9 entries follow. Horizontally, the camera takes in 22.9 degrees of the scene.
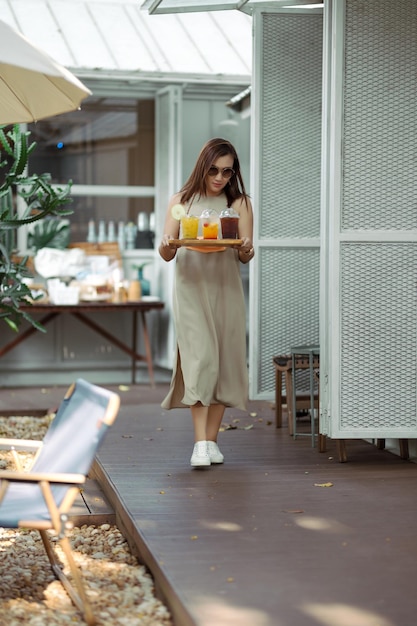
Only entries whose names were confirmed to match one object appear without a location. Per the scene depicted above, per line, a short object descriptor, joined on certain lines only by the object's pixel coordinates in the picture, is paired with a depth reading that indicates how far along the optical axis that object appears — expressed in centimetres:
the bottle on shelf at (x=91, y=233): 1050
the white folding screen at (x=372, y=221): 590
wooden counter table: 978
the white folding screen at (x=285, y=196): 768
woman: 589
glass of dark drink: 580
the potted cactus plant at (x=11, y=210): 693
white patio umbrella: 415
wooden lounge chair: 381
